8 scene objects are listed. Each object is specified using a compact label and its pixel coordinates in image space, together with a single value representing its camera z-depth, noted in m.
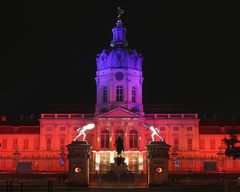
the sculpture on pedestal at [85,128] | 37.84
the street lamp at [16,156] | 70.26
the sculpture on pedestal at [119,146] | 40.12
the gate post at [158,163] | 33.41
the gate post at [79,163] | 33.30
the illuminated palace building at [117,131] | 69.69
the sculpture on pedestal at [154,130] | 38.96
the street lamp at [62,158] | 67.50
